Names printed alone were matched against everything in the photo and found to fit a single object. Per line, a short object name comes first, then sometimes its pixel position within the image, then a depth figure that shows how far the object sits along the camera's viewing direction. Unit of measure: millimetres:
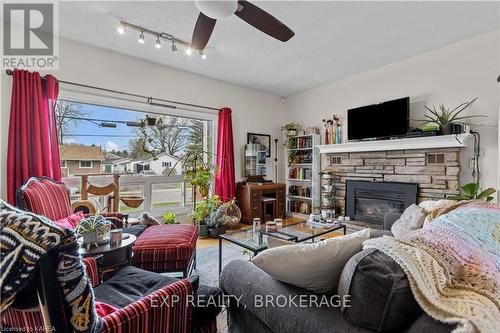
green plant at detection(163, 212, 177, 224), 3604
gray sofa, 805
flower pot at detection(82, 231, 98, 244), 1657
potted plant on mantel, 3094
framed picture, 4973
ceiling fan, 1658
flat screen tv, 3533
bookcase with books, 4801
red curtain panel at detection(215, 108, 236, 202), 4430
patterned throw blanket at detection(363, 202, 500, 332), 756
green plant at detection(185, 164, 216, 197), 3938
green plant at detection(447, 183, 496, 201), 2648
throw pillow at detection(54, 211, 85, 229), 2285
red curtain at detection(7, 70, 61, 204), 2672
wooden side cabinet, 4492
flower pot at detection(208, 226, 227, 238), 3797
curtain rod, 3018
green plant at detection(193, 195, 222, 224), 3883
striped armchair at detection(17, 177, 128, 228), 2157
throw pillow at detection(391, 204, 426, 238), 2131
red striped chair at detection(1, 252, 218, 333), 766
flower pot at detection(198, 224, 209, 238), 3818
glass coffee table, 2186
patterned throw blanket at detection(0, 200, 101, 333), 702
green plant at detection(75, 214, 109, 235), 1681
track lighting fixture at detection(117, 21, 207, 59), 2730
